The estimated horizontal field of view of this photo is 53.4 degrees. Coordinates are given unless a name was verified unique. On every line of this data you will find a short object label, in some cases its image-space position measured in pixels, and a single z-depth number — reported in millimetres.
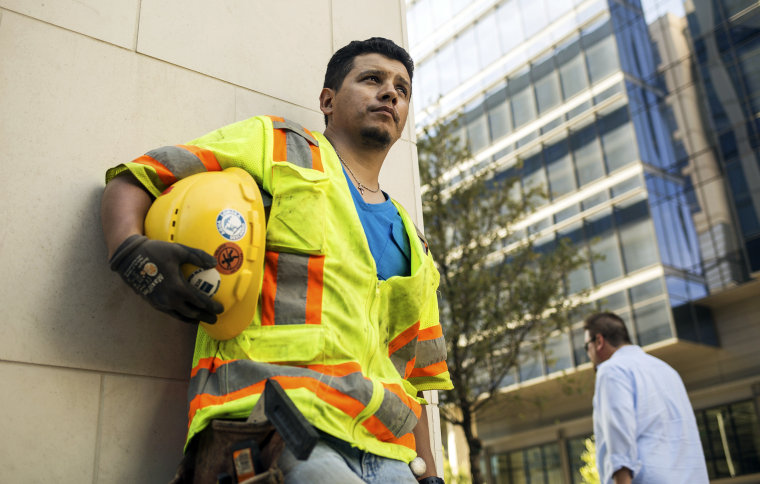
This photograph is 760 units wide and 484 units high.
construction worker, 2189
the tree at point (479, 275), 12430
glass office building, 20359
